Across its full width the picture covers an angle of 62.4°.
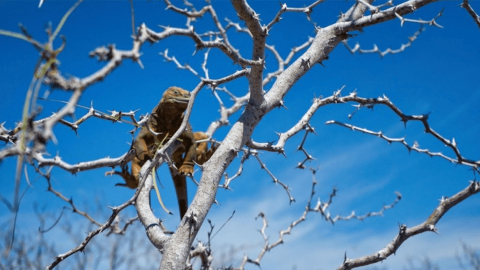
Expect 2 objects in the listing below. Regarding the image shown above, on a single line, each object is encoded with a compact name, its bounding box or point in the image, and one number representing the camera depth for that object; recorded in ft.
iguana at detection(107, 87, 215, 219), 13.33
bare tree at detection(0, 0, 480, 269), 7.88
